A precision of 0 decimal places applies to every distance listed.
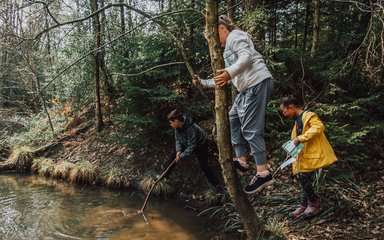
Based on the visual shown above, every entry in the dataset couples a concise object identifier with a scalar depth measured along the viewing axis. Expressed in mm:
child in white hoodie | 2982
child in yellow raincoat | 3967
